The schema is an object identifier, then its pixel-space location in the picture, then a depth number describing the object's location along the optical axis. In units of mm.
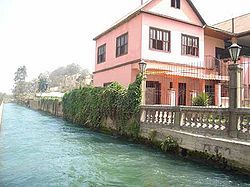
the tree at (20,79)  100812
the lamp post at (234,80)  9578
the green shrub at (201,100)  15994
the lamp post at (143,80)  15657
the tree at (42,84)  82438
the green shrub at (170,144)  11800
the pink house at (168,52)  19922
